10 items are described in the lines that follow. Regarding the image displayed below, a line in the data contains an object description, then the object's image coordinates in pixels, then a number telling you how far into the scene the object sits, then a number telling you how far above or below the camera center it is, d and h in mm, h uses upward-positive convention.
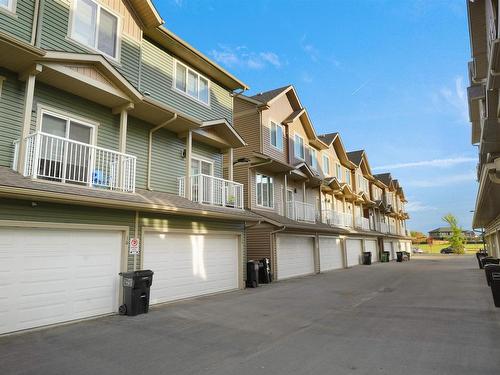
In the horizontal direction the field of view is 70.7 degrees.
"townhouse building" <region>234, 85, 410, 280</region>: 17453 +3690
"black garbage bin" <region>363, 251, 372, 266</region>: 30000 -930
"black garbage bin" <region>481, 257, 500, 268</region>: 16434 -765
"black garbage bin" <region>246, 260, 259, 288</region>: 14617 -1054
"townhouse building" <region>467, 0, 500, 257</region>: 5978 +2791
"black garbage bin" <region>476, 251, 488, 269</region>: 24820 -714
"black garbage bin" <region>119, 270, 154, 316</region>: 8969 -1023
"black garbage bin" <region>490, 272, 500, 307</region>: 9672 -1182
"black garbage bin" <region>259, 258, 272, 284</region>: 16047 -1031
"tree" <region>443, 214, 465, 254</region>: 51834 +1376
